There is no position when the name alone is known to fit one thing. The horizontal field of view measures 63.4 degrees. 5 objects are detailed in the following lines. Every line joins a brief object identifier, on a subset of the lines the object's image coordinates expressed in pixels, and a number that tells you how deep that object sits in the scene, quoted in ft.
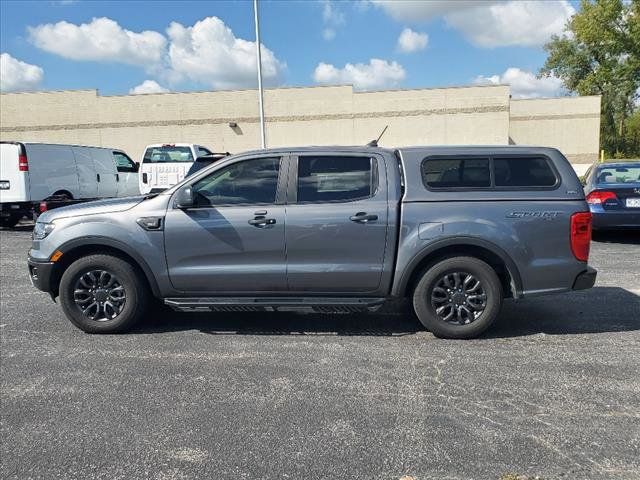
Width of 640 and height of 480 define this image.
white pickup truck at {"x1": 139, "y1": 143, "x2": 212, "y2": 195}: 51.29
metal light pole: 72.64
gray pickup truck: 15.24
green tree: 135.03
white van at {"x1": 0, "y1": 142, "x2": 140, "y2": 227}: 39.88
